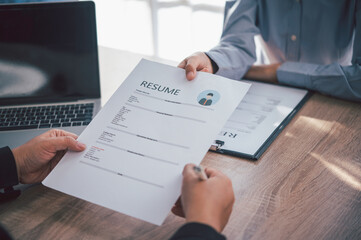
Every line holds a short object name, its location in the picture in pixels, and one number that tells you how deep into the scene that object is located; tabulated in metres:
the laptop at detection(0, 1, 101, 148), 1.16
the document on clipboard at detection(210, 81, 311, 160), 1.01
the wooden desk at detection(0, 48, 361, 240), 0.78
